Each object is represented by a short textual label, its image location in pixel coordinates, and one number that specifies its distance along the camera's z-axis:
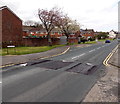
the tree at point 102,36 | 92.18
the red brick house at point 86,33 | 95.81
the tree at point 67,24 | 35.73
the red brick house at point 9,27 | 26.36
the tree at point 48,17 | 29.66
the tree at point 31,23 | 82.81
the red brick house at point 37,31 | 68.82
